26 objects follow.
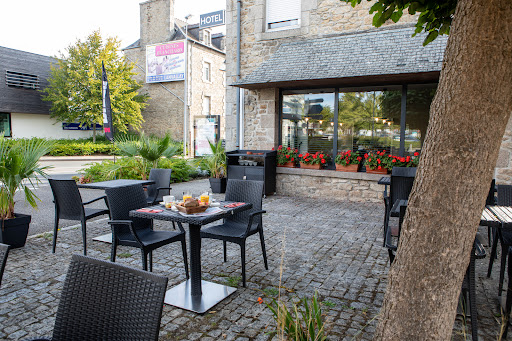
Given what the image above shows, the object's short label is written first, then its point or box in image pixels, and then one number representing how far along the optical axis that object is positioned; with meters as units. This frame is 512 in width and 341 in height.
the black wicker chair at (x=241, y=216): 3.79
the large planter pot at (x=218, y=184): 9.36
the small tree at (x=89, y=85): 22.91
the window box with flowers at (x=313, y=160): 8.73
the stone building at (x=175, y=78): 24.38
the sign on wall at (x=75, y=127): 25.38
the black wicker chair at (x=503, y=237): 3.44
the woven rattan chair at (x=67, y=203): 4.50
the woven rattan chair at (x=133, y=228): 3.43
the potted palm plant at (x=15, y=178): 4.55
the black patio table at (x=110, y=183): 5.04
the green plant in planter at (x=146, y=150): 8.52
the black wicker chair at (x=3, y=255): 1.76
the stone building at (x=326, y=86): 7.77
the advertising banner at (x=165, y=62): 23.81
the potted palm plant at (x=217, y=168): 9.39
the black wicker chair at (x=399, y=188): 4.61
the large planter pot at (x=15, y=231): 4.59
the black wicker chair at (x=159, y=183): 6.08
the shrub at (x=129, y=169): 9.16
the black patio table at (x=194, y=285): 3.12
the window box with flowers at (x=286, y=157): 9.04
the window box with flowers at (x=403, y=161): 7.74
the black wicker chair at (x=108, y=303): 1.48
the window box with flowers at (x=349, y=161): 8.30
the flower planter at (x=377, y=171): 8.02
